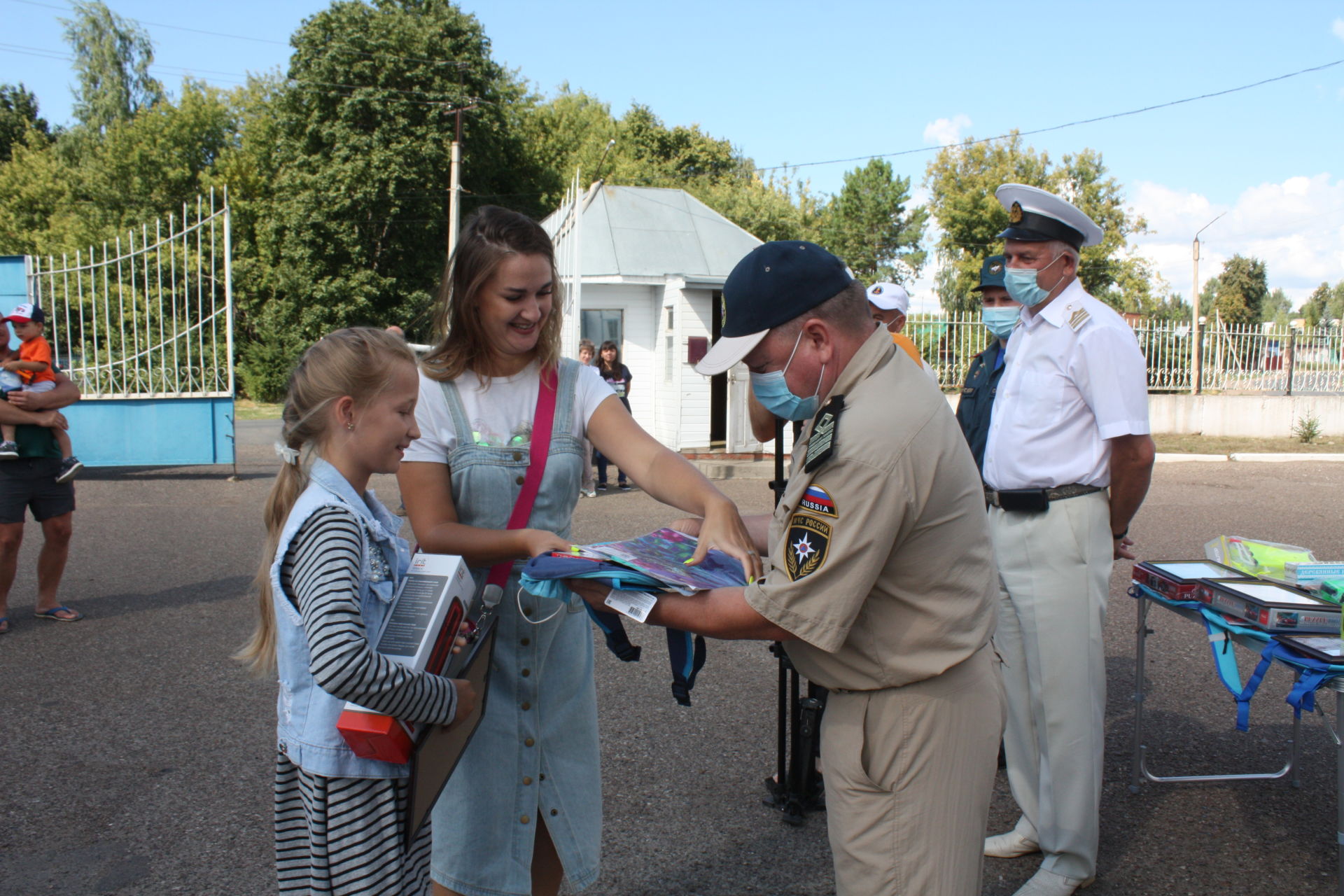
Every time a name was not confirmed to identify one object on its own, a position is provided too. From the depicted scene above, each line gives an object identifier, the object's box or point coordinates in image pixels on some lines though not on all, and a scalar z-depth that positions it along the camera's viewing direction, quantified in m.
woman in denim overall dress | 2.13
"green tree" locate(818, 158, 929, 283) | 62.25
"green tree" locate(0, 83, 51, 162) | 50.88
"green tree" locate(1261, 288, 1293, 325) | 74.31
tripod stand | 3.55
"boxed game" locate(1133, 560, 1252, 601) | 3.35
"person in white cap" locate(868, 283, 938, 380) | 5.50
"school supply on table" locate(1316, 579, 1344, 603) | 2.98
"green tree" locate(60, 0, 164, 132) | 42.47
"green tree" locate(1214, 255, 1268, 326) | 67.69
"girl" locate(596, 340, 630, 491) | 12.18
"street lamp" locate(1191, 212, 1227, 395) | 19.03
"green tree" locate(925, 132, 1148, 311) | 38.41
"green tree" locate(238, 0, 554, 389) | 30.30
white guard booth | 15.48
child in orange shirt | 6.00
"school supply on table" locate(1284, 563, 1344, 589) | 3.16
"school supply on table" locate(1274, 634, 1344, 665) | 2.63
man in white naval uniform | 3.07
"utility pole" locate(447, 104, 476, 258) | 22.37
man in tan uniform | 1.59
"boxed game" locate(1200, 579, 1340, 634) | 2.83
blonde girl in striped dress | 1.77
